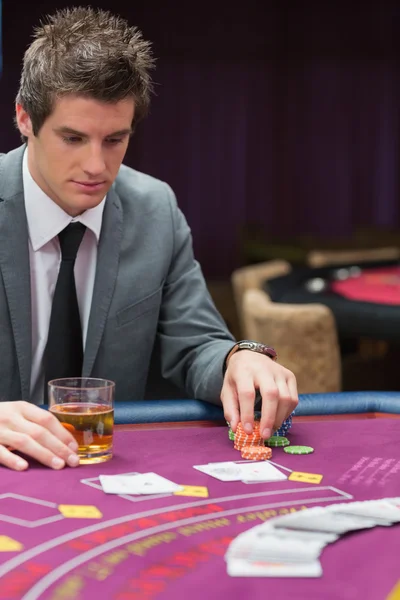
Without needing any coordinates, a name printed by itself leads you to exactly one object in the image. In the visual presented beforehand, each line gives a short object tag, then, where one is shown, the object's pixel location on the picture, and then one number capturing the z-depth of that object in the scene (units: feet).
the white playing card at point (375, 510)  4.59
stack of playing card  4.14
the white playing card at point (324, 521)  4.45
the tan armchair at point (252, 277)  12.40
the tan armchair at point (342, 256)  21.53
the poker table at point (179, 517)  4.04
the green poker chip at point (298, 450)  5.42
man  6.06
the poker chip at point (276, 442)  5.52
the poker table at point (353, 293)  10.04
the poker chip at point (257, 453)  5.29
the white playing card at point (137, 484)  4.83
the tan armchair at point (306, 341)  9.64
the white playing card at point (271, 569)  4.11
